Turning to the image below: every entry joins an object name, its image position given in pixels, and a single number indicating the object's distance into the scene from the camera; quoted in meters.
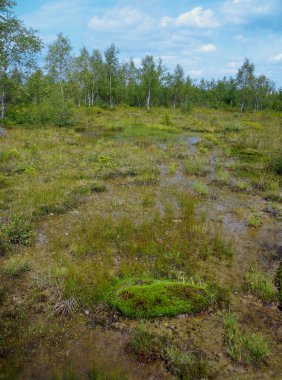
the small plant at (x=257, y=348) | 4.61
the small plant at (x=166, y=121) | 32.44
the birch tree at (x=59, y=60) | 32.53
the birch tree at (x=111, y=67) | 49.66
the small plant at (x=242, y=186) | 12.92
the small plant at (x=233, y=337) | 4.66
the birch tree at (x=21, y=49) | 19.00
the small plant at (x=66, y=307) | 5.62
